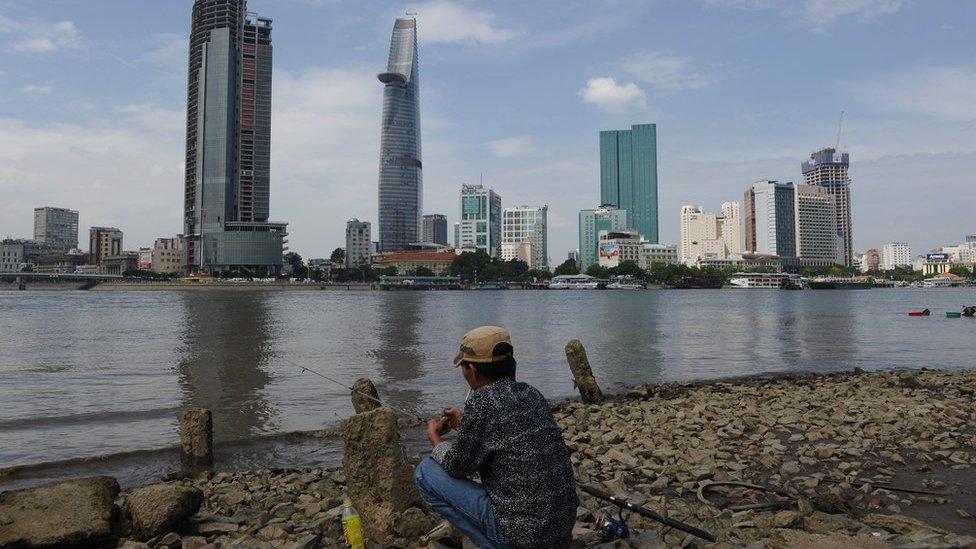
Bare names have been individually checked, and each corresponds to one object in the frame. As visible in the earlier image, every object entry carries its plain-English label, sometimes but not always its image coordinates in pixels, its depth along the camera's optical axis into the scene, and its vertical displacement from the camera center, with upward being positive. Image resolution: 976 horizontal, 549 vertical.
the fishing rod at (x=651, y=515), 5.65 -2.03
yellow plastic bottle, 5.39 -1.98
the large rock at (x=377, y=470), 6.34 -1.77
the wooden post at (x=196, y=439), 11.23 -2.56
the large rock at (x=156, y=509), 6.51 -2.23
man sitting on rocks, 4.17 -1.08
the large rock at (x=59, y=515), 6.09 -2.20
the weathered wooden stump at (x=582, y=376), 15.81 -2.09
